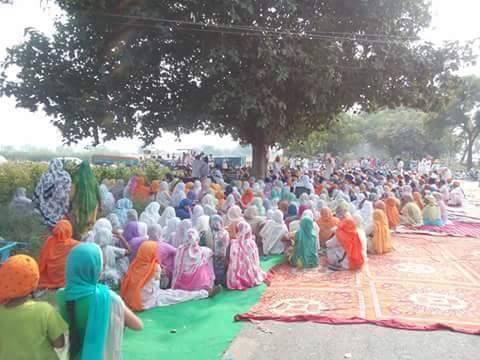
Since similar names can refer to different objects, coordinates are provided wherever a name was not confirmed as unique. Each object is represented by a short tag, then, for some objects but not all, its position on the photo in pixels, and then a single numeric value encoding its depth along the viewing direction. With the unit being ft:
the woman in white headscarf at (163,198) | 32.94
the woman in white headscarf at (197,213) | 24.50
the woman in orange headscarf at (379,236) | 26.22
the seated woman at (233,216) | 24.39
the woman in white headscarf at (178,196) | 32.07
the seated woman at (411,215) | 35.96
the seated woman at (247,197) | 33.10
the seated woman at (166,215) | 24.81
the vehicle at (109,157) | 129.22
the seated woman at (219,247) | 19.72
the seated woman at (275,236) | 25.08
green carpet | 13.29
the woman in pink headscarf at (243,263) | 19.48
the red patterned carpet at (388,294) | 15.72
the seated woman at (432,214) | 36.65
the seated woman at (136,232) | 19.65
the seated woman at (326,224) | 26.32
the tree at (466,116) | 114.83
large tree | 36.81
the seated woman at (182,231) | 20.49
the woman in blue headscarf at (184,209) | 26.94
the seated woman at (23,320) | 8.00
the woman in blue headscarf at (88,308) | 8.50
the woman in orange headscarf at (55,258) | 18.28
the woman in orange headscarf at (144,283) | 16.70
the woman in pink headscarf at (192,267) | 18.44
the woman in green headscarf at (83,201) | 23.80
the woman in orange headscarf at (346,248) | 22.54
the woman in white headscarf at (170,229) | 21.74
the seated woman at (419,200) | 38.78
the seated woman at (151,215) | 24.41
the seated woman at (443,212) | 37.88
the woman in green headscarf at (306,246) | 23.11
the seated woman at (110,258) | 18.31
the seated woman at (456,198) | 49.24
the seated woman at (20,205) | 26.50
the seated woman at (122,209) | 25.03
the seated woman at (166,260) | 18.75
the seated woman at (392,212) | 32.86
